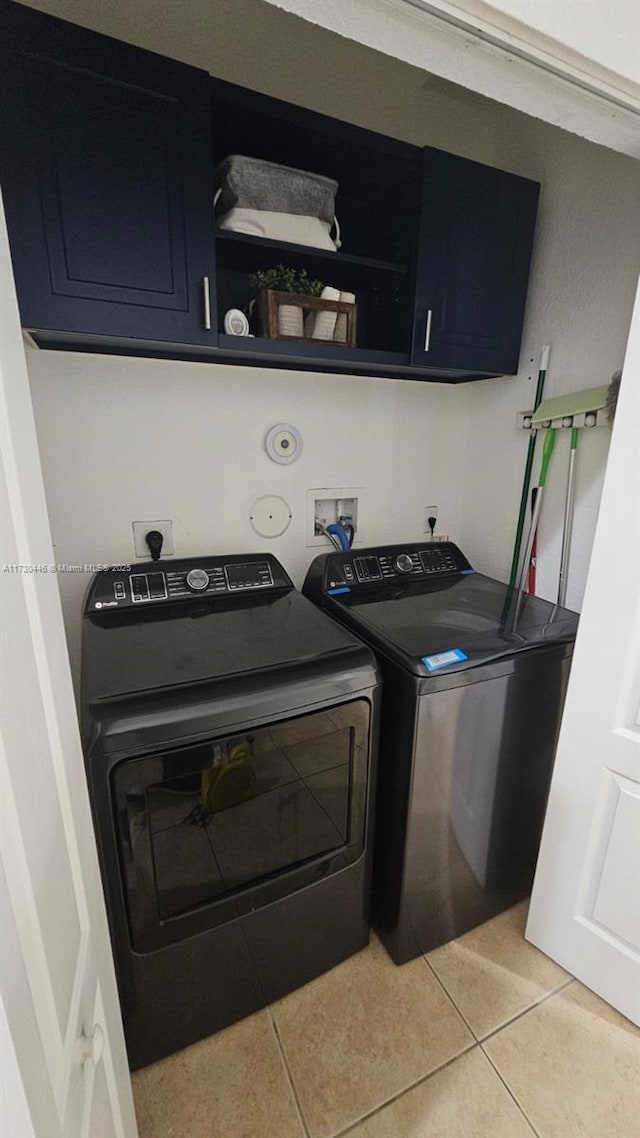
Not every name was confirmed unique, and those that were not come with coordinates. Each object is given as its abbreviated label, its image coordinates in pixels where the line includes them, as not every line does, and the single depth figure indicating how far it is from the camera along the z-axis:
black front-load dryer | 0.92
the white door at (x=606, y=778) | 1.05
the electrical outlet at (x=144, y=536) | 1.48
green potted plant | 1.29
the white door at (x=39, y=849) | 0.41
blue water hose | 1.78
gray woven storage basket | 1.18
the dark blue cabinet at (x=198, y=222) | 0.93
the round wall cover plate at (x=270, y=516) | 1.65
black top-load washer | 1.17
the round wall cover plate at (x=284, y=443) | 1.61
